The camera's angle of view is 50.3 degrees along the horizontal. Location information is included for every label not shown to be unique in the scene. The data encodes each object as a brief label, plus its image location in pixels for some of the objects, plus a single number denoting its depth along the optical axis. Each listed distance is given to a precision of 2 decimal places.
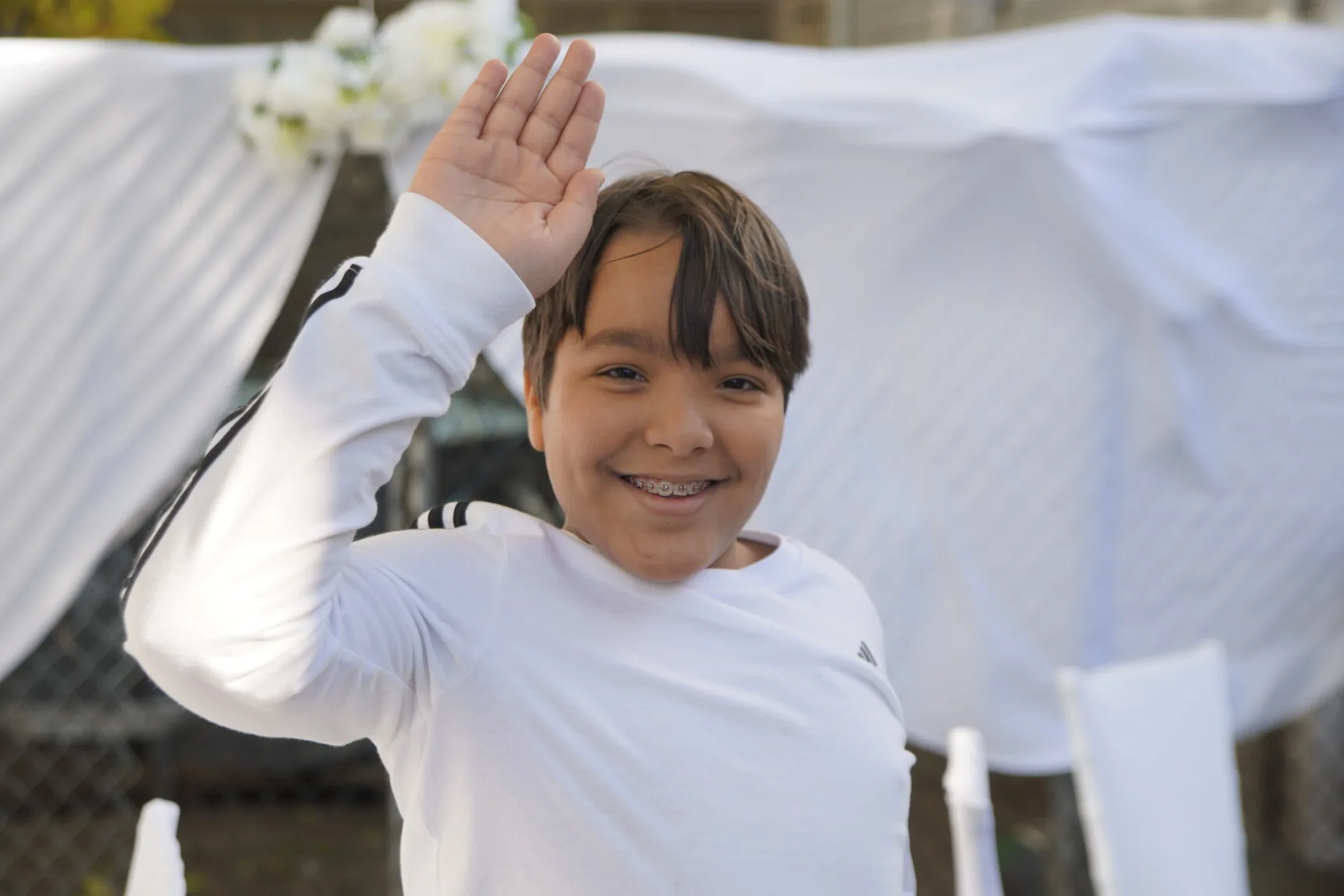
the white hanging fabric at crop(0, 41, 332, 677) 2.34
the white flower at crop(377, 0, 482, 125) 2.36
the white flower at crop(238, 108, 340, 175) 2.35
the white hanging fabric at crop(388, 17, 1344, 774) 2.58
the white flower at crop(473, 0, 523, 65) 2.38
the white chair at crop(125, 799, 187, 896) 1.39
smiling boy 0.86
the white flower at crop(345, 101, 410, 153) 2.37
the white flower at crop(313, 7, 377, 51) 2.42
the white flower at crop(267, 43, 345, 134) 2.31
